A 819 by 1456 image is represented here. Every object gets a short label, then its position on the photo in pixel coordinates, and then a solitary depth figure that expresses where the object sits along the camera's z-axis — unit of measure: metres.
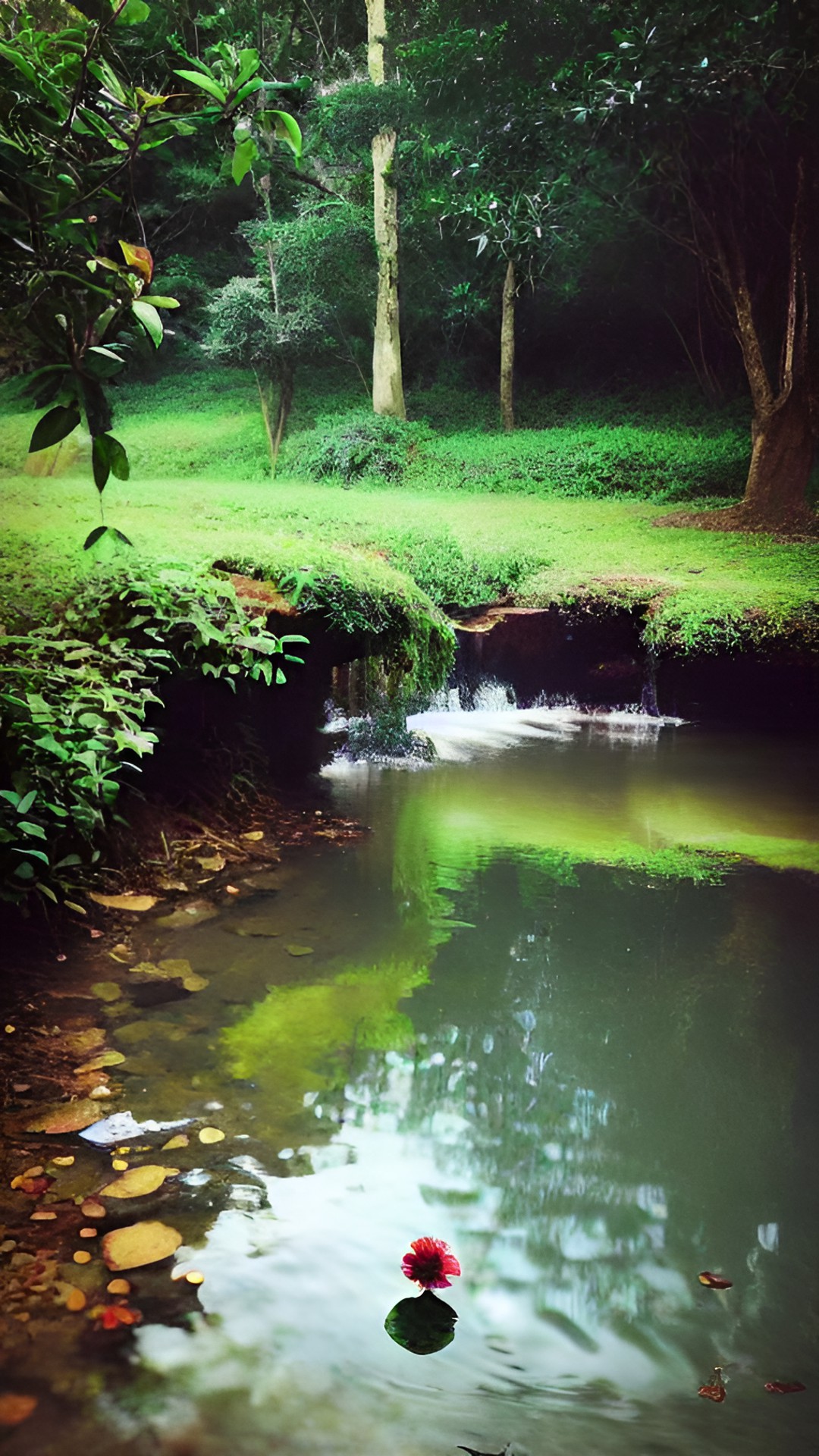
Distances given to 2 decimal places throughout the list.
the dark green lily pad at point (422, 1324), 1.15
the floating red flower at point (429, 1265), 1.24
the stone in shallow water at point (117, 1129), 1.46
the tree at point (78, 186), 1.36
